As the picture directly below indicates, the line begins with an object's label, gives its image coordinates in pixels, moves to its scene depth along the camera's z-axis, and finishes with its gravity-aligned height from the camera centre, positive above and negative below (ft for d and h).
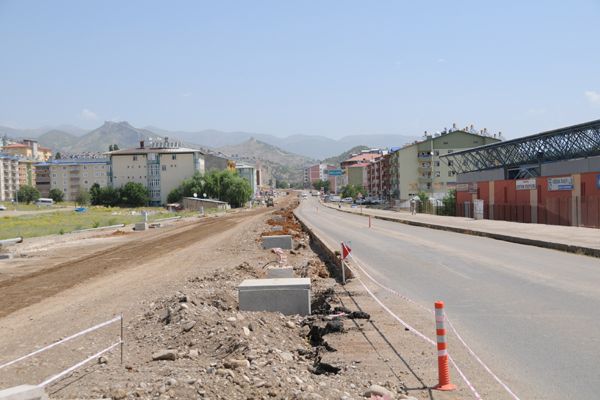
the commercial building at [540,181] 110.32 -0.07
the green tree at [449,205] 194.71 -7.61
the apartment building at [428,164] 374.43 +12.67
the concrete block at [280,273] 48.93 -7.08
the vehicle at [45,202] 474.57 -9.04
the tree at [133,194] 411.95 -3.53
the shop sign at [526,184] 128.26 -0.70
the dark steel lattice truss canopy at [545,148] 148.36 +9.18
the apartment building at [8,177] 591.37 +15.13
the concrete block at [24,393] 15.49 -5.29
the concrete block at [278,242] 90.07 -8.37
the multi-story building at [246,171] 634.43 +16.14
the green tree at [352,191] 581.12 -6.40
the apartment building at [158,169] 428.97 +13.67
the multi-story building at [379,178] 481.63 +5.71
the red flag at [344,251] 51.96 -5.71
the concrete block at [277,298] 36.73 -6.80
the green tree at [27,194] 577.02 -2.72
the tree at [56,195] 587.68 -4.15
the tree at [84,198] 479.82 -6.33
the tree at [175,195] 404.57 -4.62
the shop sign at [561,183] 114.52 -0.58
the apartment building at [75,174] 602.03 +15.94
